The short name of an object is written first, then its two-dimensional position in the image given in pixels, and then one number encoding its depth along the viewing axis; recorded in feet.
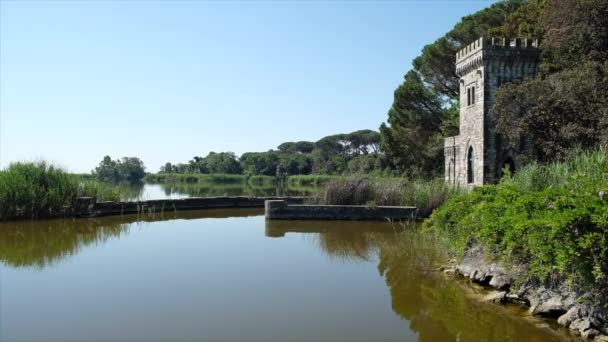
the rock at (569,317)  17.67
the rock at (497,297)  20.83
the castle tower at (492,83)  62.39
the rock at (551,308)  18.63
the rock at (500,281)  22.40
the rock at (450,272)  25.68
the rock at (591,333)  16.55
